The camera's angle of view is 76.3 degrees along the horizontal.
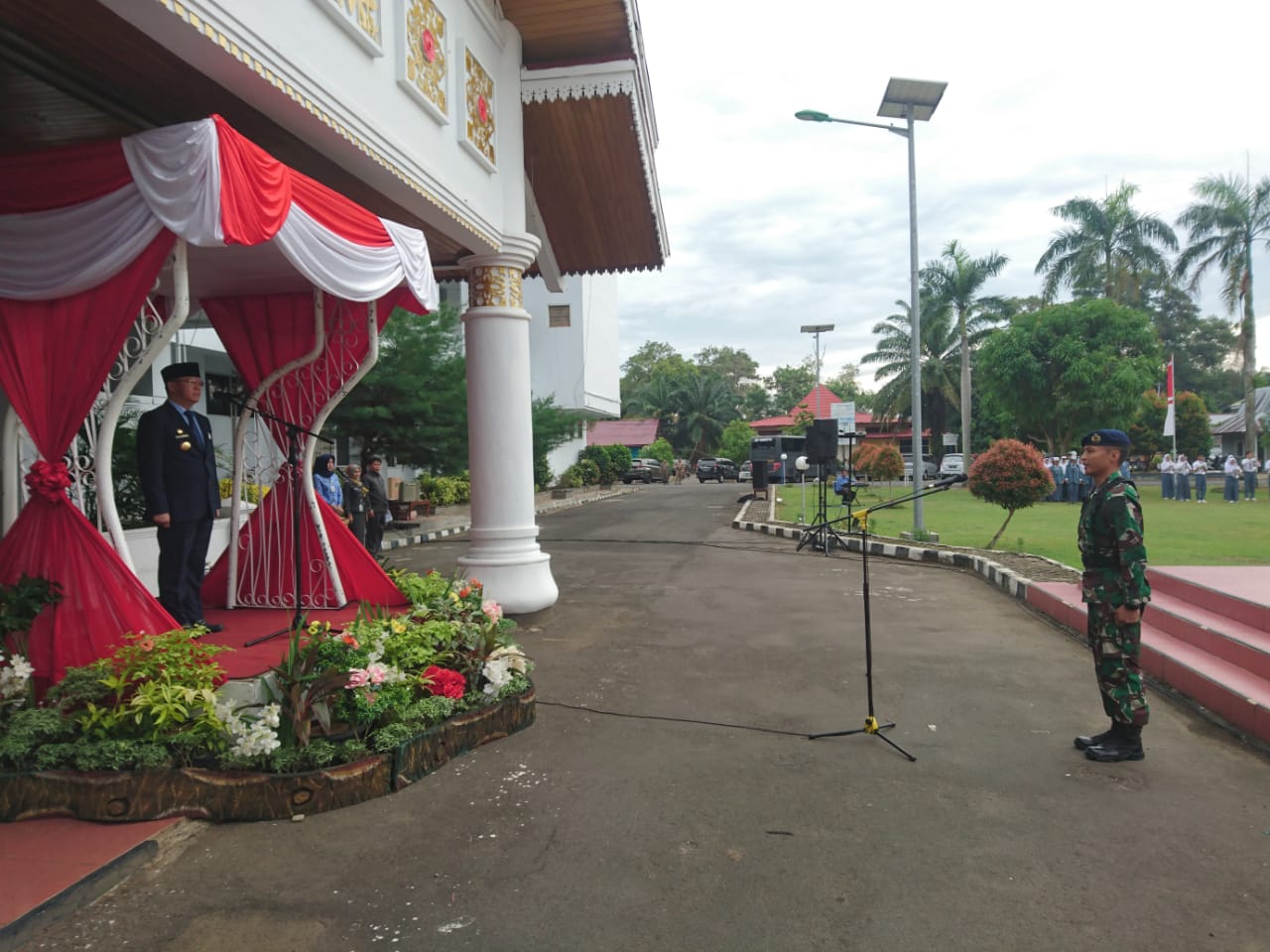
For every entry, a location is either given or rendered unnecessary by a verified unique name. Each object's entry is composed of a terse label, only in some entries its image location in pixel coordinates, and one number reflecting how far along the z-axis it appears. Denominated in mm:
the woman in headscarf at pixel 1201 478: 19625
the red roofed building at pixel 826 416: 45875
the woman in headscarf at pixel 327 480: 9352
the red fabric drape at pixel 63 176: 3684
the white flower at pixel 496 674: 4406
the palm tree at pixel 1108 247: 30891
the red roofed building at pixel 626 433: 47219
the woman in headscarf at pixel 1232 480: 19594
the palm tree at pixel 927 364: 37812
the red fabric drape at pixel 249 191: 3408
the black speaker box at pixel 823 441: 11039
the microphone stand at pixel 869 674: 4199
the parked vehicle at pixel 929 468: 38406
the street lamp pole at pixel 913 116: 11664
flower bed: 3256
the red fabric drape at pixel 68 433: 3662
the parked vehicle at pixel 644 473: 39562
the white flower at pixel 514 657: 4633
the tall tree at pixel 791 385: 68119
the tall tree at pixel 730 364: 72375
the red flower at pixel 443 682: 4164
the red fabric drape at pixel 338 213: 4035
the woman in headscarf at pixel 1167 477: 20609
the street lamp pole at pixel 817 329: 34594
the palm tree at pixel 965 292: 34344
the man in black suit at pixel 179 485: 4547
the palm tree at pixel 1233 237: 24891
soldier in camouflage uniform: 3998
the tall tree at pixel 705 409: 51844
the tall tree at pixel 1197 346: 48781
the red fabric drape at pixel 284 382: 5637
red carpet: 4136
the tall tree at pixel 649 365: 66000
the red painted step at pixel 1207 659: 4590
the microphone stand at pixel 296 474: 4238
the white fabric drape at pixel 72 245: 3631
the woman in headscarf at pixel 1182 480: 20312
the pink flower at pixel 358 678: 3662
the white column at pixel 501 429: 7027
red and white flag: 24483
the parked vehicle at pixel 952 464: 33500
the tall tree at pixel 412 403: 14234
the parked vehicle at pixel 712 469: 41125
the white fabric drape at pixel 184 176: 3383
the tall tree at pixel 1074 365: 24125
